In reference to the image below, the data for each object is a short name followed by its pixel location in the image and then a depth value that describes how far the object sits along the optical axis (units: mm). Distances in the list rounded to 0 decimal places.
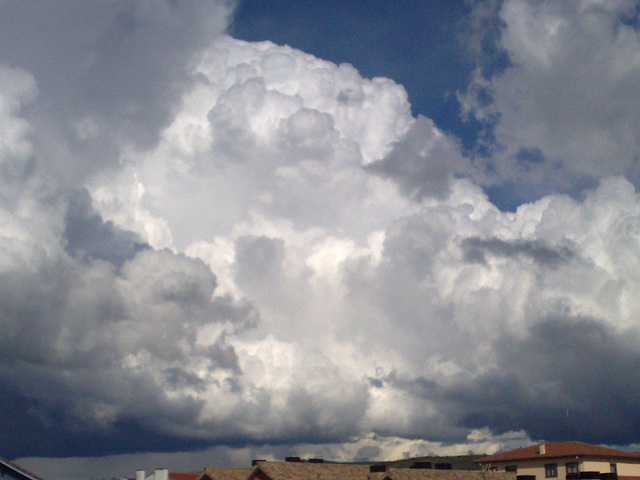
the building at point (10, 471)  42969
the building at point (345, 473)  75750
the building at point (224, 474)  74438
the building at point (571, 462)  91062
